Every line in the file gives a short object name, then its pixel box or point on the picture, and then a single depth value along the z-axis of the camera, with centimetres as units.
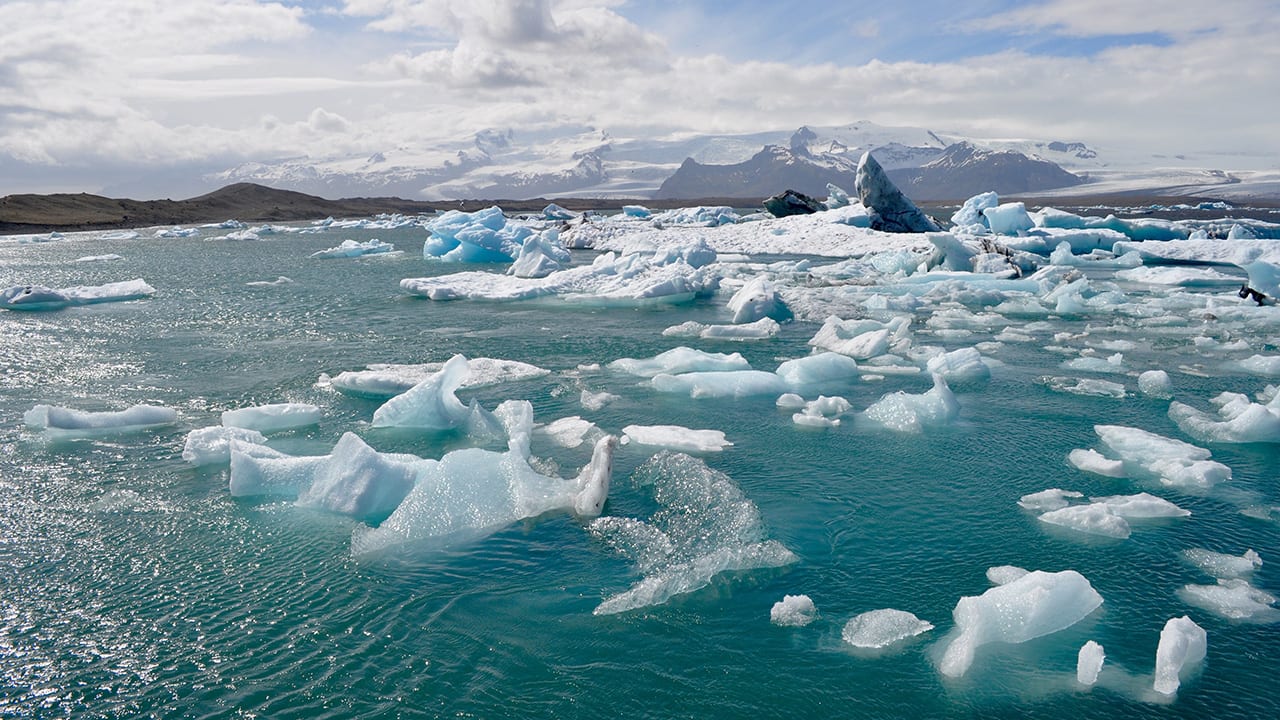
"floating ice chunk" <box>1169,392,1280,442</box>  695
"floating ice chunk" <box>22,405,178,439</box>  725
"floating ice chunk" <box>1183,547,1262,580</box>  468
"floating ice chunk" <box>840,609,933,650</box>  401
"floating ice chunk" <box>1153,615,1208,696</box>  363
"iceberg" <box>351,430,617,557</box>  519
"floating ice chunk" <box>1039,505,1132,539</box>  519
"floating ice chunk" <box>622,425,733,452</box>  683
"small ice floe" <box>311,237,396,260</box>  2650
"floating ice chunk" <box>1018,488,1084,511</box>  560
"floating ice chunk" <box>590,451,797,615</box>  455
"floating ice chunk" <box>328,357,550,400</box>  852
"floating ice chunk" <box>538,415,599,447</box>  703
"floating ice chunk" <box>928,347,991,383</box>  921
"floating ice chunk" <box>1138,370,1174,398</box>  848
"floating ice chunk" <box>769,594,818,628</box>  419
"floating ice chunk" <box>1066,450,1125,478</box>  620
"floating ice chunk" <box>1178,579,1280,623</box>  426
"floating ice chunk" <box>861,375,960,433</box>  741
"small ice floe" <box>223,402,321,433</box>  730
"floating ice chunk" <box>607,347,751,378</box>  945
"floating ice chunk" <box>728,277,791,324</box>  1307
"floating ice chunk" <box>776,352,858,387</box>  902
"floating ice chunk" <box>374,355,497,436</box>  739
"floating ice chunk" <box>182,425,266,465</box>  648
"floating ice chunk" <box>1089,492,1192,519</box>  544
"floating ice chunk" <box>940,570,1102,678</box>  396
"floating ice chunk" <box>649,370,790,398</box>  857
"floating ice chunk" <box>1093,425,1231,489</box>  600
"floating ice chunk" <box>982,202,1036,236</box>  2720
